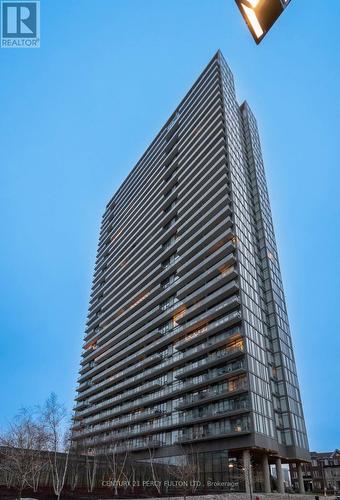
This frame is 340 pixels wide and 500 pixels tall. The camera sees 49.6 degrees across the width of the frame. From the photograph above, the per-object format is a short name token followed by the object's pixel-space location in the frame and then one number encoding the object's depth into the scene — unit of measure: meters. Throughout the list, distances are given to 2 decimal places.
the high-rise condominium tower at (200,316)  56.41
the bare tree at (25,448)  40.88
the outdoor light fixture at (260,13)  3.26
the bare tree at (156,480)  51.91
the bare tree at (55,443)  44.06
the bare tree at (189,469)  47.83
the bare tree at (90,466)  53.12
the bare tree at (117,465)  55.31
